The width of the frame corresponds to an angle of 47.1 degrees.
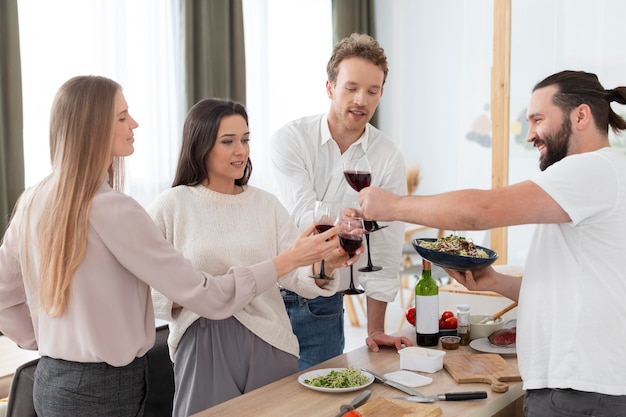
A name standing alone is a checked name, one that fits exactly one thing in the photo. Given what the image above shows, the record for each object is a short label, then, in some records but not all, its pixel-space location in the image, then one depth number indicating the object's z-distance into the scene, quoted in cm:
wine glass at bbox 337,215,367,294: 195
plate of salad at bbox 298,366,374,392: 196
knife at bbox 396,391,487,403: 188
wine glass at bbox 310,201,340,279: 197
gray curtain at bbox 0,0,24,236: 434
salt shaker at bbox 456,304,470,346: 243
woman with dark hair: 220
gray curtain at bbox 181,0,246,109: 552
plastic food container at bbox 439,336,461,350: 237
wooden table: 184
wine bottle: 233
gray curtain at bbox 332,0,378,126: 709
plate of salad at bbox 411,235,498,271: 203
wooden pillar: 469
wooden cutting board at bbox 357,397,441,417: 177
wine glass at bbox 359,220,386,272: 204
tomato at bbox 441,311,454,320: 258
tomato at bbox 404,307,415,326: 263
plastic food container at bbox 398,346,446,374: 213
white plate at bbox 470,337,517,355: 231
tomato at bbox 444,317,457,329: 255
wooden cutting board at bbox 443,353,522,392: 204
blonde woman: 180
